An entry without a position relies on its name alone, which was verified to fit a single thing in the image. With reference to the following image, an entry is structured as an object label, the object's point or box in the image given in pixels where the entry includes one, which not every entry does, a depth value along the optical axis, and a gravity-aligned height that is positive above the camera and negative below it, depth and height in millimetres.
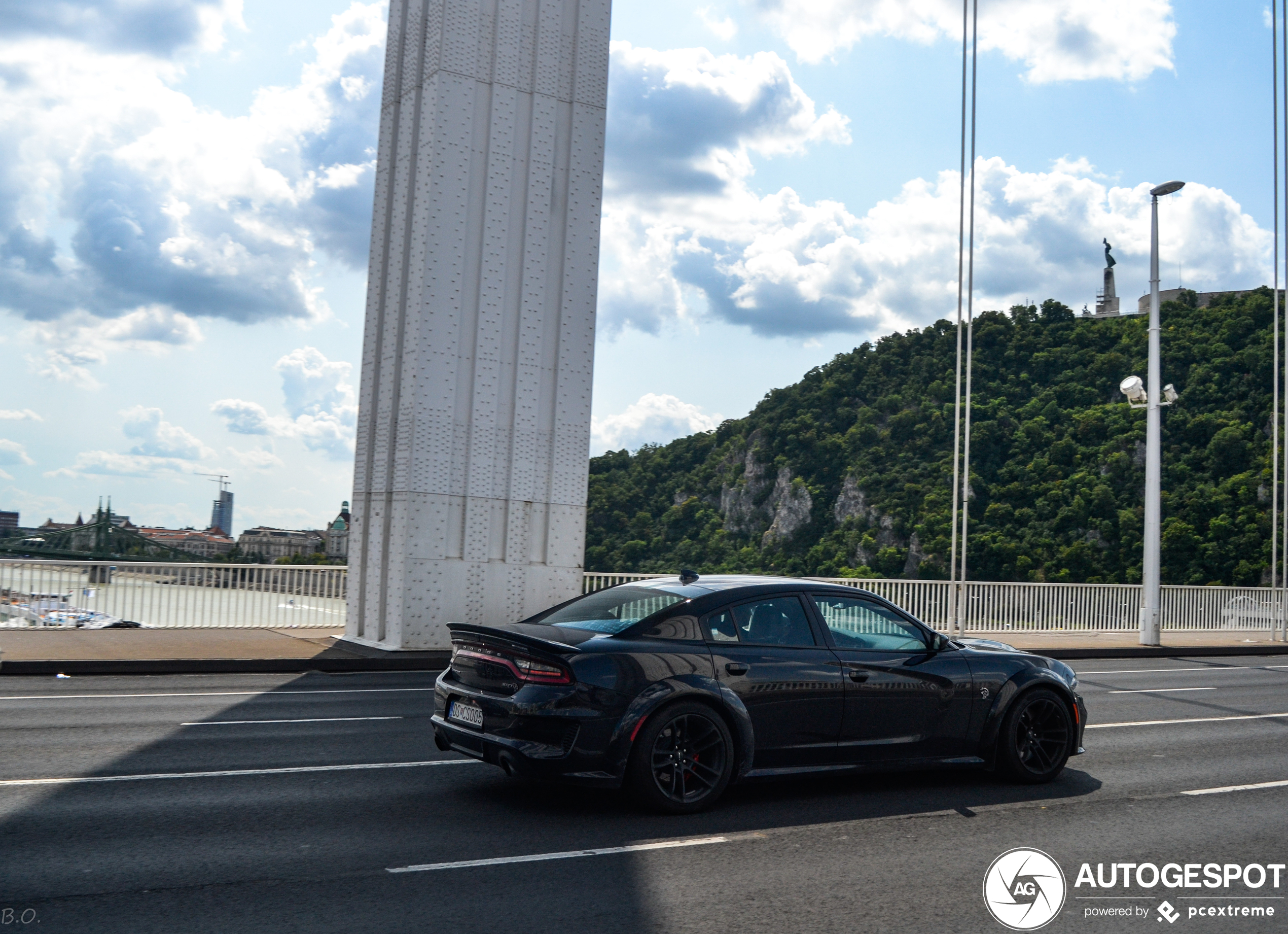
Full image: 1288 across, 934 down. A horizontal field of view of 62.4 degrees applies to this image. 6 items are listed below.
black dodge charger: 6148 -899
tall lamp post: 23156 +1837
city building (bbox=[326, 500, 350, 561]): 56700 -412
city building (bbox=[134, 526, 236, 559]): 56875 -1216
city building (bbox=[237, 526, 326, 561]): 92044 -1223
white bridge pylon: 16422 +3520
